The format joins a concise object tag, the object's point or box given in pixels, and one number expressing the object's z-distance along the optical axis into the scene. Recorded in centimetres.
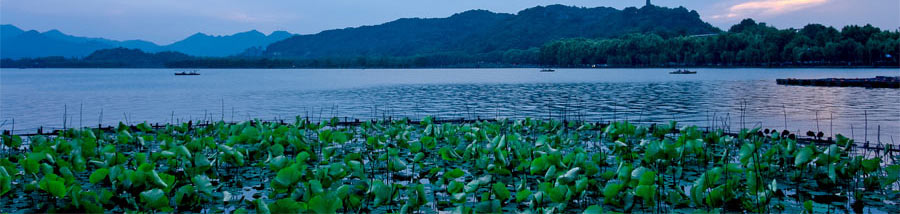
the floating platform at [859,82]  5247
